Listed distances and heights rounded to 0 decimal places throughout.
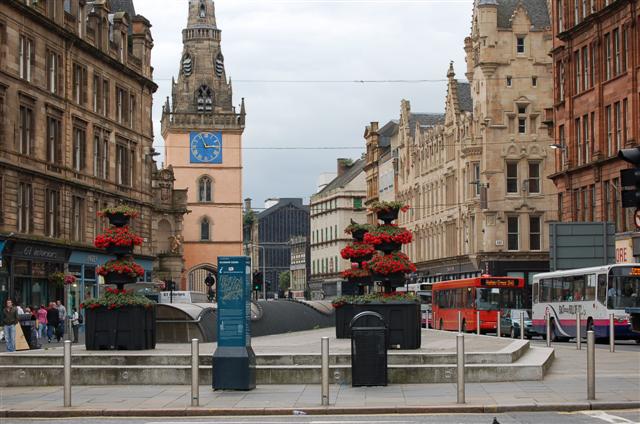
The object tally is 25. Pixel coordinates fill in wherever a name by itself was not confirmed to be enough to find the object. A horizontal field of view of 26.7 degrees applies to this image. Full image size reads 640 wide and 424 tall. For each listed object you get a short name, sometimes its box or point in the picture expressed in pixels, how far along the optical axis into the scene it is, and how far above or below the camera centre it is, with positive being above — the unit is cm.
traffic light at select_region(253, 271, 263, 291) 5989 +44
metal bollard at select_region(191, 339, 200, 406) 2092 -127
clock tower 13212 +1477
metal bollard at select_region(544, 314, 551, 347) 4138 -136
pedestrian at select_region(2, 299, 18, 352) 3912 -105
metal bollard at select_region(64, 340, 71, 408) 2095 -129
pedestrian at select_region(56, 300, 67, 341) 5174 -99
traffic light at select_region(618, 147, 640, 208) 1860 +151
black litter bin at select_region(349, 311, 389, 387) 2268 -101
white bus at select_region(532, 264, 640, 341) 4519 -29
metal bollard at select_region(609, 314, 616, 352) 3619 -127
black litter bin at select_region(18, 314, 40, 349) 4075 -117
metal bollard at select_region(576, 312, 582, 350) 3884 -129
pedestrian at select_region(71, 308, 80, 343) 5133 -127
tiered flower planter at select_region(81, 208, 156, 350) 2908 -66
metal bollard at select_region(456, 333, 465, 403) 2062 -120
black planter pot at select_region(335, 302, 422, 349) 2872 -65
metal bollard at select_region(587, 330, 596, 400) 2098 -122
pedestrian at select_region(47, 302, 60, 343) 5094 -107
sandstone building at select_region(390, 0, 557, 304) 8662 +933
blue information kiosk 2292 -37
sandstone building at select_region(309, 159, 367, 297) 14675 +778
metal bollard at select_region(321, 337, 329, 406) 2078 -123
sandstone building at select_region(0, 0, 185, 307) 5356 +718
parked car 5628 -143
